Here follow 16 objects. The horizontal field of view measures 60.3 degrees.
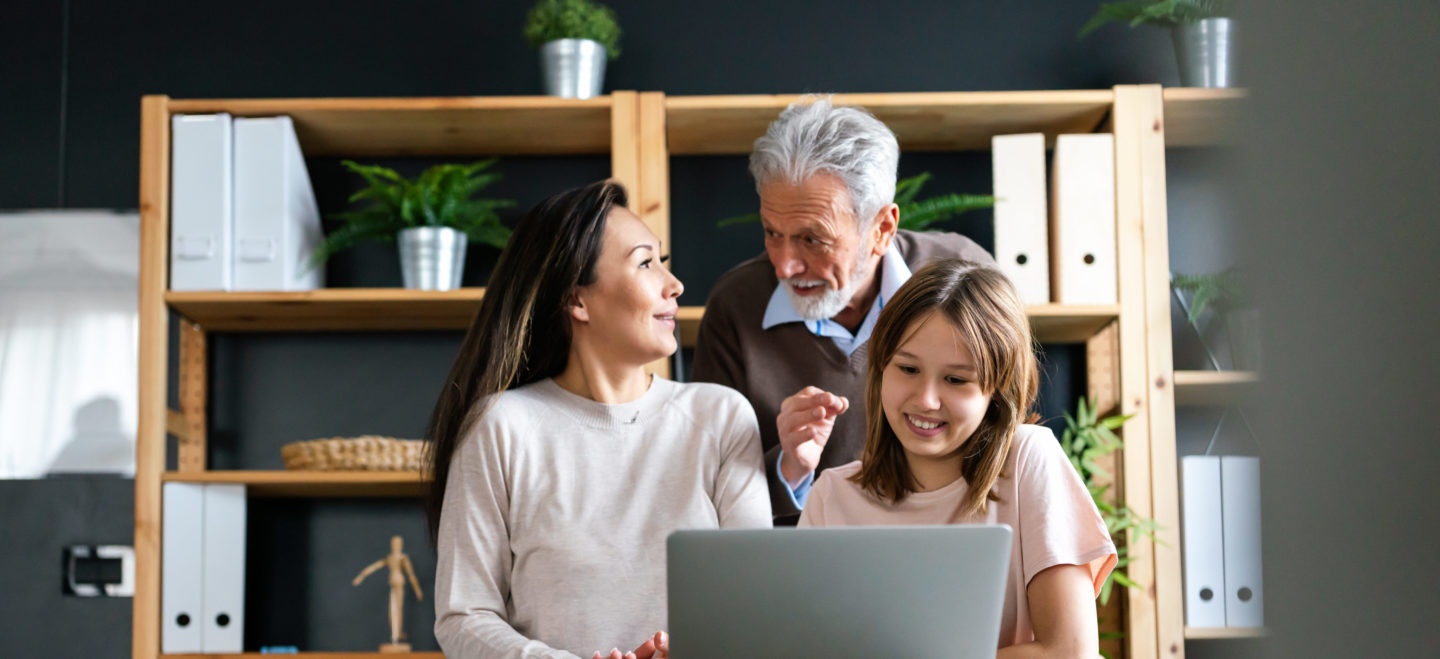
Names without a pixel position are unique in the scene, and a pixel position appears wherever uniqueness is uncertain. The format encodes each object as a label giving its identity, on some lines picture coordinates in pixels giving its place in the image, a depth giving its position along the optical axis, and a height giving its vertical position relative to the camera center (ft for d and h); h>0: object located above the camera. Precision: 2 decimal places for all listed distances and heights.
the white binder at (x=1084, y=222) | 8.93 +1.20
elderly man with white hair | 6.39 +0.69
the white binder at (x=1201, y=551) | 8.75 -1.16
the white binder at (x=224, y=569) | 8.89 -1.25
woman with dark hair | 5.19 -0.26
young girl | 4.49 -0.24
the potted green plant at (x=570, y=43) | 9.28 +2.63
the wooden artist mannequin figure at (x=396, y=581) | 9.32 -1.40
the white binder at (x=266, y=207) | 9.05 +1.38
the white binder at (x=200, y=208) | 8.97 +1.37
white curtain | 10.04 +0.46
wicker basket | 8.93 -0.43
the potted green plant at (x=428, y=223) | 9.17 +1.30
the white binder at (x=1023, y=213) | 8.96 +1.28
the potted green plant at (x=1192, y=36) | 8.96 +2.58
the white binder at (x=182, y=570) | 8.81 -1.24
